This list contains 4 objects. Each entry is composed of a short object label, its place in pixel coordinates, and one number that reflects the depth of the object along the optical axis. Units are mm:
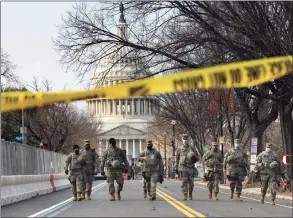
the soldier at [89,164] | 20062
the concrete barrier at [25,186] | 19297
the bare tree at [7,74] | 51906
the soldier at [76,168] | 19766
